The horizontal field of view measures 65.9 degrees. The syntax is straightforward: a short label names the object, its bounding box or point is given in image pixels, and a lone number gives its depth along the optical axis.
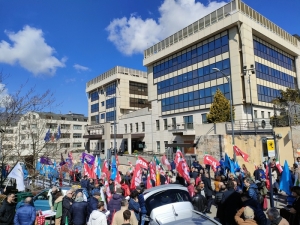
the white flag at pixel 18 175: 9.15
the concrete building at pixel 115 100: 48.99
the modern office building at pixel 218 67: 28.80
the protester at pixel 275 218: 4.58
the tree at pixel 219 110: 26.06
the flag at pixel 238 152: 14.74
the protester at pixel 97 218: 5.76
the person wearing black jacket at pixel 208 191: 9.72
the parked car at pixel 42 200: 10.33
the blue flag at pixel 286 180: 9.05
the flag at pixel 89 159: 15.47
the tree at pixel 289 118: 18.41
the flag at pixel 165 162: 15.79
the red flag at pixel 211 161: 13.73
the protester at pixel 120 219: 5.70
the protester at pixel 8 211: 6.37
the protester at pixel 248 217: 4.85
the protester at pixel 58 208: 7.72
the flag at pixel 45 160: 14.70
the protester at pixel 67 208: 7.32
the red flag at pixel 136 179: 10.92
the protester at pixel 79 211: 6.70
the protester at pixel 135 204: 6.99
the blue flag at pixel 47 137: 16.91
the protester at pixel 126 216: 5.41
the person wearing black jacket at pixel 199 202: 7.96
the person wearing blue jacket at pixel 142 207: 6.75
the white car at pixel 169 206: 6.28
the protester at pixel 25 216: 6.27
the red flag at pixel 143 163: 13.12
